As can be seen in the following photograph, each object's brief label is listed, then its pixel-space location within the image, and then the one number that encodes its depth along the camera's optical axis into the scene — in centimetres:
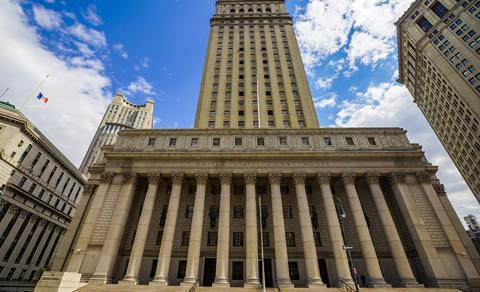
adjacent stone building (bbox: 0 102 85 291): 3800
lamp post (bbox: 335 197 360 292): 1758
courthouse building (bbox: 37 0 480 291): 2244
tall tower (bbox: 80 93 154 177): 10396
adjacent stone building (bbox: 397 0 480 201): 4893
